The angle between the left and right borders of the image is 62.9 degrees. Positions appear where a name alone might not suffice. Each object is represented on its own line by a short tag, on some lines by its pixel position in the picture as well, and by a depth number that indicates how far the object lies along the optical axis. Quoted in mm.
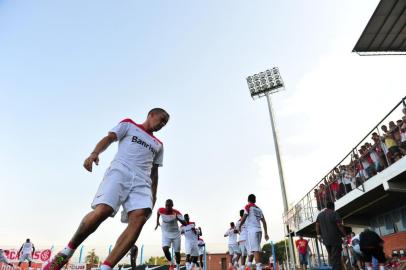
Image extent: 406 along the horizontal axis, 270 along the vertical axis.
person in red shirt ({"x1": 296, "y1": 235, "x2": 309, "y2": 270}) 17858
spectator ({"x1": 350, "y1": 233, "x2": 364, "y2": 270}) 13039
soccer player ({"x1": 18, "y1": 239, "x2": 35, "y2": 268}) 19141
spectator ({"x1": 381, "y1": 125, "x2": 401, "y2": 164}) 10396
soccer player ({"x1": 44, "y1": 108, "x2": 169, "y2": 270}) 3061
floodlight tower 37438
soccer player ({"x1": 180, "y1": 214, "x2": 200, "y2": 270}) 12172
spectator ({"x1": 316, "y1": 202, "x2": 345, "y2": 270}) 7688
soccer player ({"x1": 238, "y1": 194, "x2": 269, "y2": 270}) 9398
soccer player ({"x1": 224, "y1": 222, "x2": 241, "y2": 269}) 15859
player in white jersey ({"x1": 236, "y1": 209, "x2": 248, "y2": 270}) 12531
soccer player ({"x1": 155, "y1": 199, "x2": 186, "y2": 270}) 10469
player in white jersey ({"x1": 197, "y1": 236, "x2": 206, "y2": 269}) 17681
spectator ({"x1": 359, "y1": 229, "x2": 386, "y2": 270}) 9273
